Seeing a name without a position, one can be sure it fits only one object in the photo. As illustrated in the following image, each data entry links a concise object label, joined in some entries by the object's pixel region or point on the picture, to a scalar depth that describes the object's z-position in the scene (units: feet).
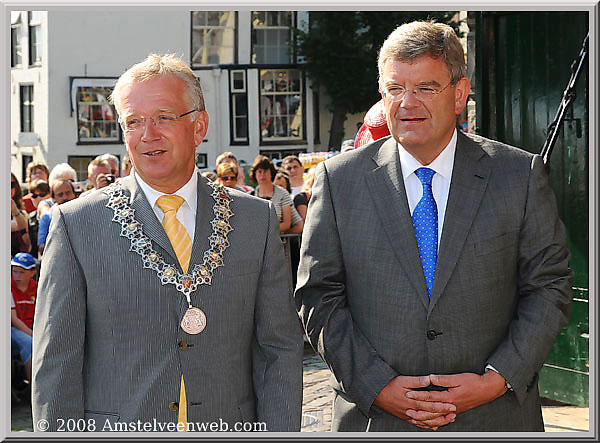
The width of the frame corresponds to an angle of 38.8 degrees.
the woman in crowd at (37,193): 31.32
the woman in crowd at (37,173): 34.99
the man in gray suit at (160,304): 9.43
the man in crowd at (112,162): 33.91
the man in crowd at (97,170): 32.53
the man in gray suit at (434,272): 10.23
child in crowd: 24.93
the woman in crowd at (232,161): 32.83
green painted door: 20.01
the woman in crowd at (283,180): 34.86
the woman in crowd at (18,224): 27.02
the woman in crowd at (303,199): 32.27
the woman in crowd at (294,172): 36.09
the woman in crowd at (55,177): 29.63
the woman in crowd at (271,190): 31.07
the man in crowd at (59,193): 28.68
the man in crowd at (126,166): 27.36
